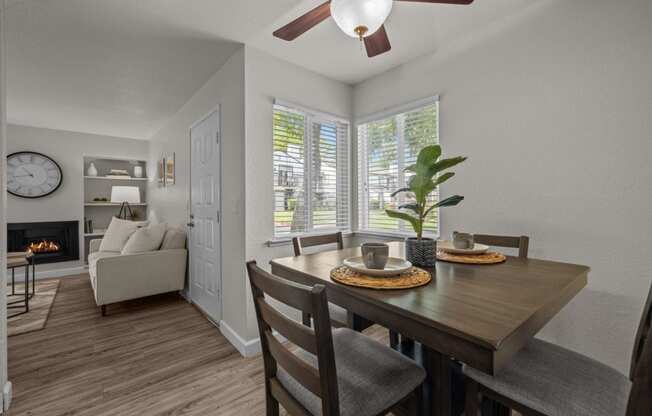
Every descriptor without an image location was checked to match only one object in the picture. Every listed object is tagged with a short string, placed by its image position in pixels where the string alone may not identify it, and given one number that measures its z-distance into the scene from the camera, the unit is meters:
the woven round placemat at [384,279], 0.98
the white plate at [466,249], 1.48
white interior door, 2.61
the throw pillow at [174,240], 3.33
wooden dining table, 0.66
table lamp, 4.63
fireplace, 4.20
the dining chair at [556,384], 0.83
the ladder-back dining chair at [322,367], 0.74
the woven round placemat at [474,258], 1.35
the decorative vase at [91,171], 4.80
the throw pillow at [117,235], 3.76
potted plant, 1.18
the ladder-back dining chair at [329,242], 1.56
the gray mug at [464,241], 1.51
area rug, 2.56
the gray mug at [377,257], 1.13
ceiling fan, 1.20
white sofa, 2.81
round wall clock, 4.16
